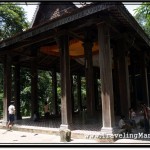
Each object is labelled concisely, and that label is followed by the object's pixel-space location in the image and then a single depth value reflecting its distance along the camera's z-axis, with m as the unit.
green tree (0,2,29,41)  23.64
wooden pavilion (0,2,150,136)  10.11
